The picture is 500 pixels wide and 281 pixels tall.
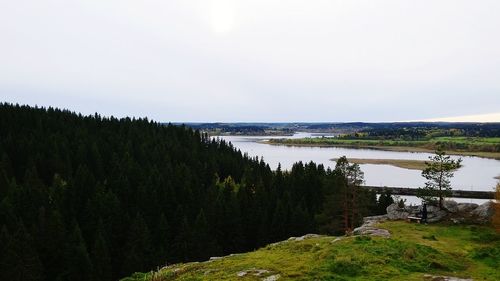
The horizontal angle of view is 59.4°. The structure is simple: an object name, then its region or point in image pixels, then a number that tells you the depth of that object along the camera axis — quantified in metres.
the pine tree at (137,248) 55.28
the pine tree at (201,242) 60.47
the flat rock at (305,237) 38.13
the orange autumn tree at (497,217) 36.40
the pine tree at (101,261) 52.86
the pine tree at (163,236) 62.44
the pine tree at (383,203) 81.94
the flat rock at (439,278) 21.83
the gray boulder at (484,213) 40.97
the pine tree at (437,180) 45.12
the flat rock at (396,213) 45.75
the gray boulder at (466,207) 43.53
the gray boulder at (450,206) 44.15
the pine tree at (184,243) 60.75
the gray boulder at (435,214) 43.22
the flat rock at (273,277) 22.80
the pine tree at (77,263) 51.56
